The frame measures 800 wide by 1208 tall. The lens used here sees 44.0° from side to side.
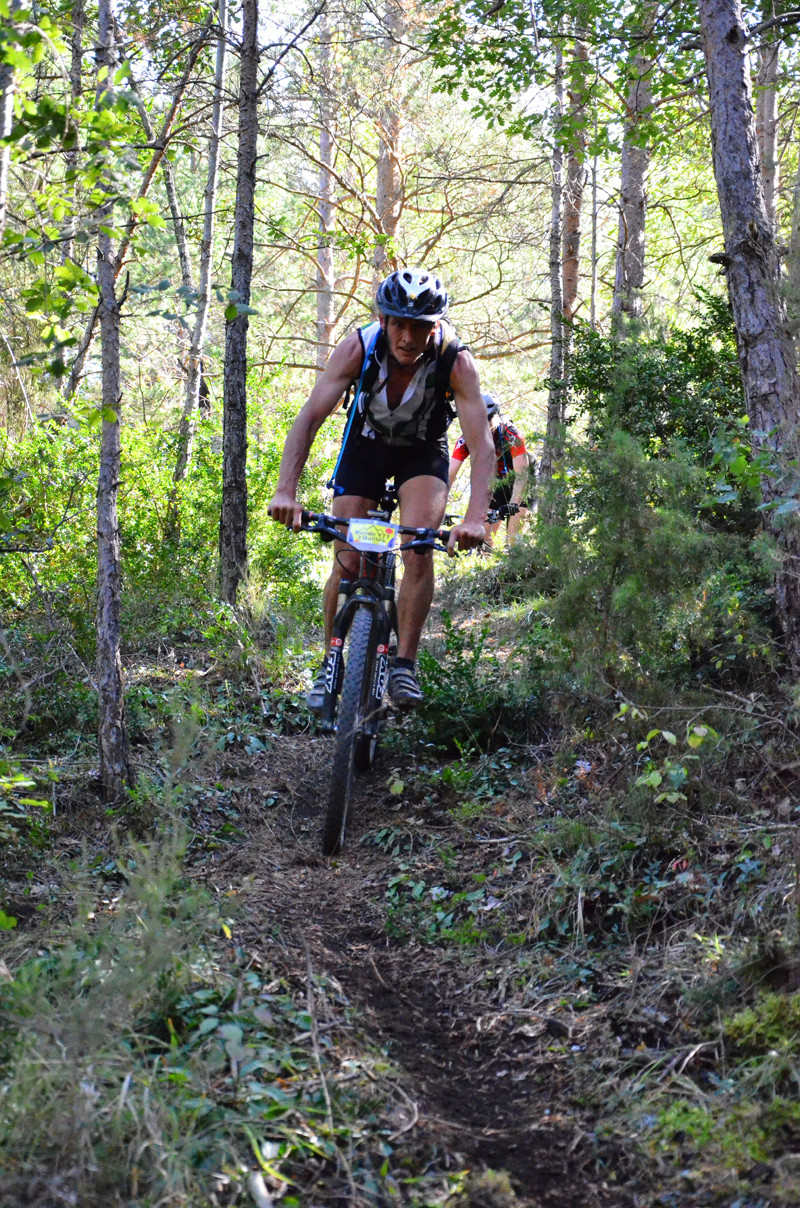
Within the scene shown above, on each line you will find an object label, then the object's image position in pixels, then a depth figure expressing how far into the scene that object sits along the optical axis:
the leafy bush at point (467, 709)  5.34
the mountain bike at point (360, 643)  4.37
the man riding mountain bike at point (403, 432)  4.68
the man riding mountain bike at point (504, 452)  5.71
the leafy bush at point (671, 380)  6.08
